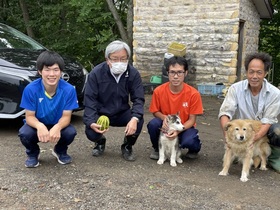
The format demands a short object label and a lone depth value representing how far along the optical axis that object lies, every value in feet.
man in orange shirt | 13.71
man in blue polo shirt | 12.39
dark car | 16.60
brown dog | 12.30
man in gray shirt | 12.73
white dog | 13.24
